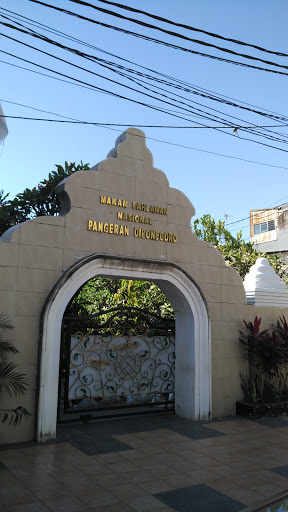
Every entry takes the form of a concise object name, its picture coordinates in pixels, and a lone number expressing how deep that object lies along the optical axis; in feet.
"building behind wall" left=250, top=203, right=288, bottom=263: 113.09
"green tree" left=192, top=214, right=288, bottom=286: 67.41
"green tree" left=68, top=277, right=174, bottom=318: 52.08
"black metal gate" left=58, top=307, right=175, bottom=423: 27.27
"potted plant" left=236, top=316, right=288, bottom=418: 30.48
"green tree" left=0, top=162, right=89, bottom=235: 35.45
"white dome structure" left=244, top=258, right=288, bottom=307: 33.63
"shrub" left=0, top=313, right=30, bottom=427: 21.33
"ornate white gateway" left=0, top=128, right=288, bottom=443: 23.50
